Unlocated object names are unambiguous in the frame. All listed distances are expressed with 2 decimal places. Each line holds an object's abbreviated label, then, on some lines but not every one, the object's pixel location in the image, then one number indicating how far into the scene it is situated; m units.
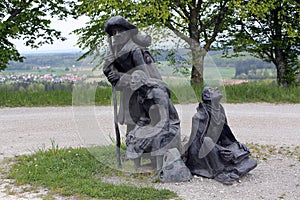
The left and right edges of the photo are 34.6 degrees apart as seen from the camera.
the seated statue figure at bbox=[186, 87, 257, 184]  6.34
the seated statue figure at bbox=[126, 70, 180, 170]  6.41
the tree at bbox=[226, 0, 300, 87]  16.61
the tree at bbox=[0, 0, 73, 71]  15.49
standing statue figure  6.68
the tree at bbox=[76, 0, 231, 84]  15.20
